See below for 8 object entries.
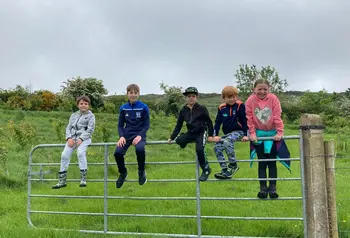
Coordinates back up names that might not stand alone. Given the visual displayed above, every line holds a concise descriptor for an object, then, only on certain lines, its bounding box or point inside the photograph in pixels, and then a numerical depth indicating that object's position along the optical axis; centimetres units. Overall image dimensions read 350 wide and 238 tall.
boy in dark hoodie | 514
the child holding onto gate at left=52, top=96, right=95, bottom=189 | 602
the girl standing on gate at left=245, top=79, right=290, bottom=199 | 493
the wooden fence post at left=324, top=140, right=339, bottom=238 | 457
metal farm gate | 468
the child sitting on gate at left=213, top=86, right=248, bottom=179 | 511
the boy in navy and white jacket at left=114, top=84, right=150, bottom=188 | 554
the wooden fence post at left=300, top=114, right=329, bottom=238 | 449
